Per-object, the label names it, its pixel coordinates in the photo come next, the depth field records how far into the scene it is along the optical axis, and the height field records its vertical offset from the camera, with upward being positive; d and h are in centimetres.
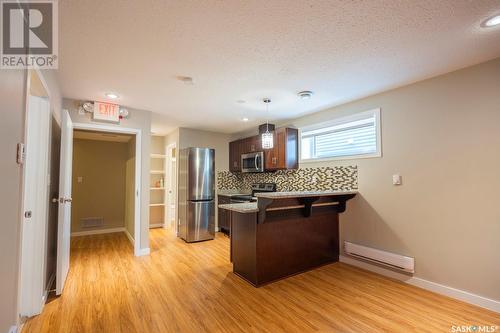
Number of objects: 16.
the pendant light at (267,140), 332 +49
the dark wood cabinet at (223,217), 527 -99
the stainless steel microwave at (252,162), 475 +27
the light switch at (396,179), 297 -6
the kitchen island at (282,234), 276 -79
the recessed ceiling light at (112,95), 323 +111
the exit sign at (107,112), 351 +96
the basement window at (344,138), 331 +57
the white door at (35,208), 209 -30
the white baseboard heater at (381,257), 280 -108
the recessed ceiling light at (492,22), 173 +115
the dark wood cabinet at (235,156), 548 +45
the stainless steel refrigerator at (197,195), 475 -44
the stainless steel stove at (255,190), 487 -35
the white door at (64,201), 246 -29
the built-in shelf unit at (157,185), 605 -28
